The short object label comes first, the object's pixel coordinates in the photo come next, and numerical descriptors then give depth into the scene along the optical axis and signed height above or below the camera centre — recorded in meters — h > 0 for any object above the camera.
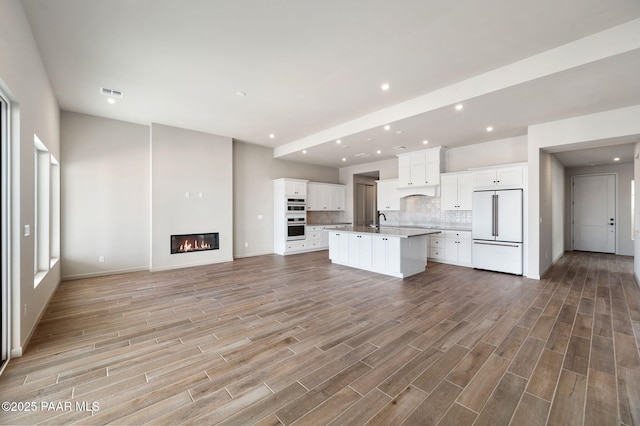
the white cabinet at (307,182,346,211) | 8.63 +0.57
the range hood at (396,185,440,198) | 6.77 +0.59
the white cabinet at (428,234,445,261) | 6.54 -0.89
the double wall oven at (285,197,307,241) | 7.82 -0.15
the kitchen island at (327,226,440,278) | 5.00 -0.77
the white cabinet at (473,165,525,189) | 5.30 +0.76
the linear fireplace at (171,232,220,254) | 5.97 -0.70
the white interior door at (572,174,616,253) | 7.57 -0.01
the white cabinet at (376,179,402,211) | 7.57 +0.53
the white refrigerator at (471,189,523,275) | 5.26 -0.37
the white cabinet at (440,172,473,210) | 6.15 +0.54
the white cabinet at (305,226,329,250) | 8.36 -0.82
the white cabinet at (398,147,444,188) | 6.62 +1.21
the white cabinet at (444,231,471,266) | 6.06 -0.82
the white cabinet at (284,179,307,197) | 7.77 +0.78
